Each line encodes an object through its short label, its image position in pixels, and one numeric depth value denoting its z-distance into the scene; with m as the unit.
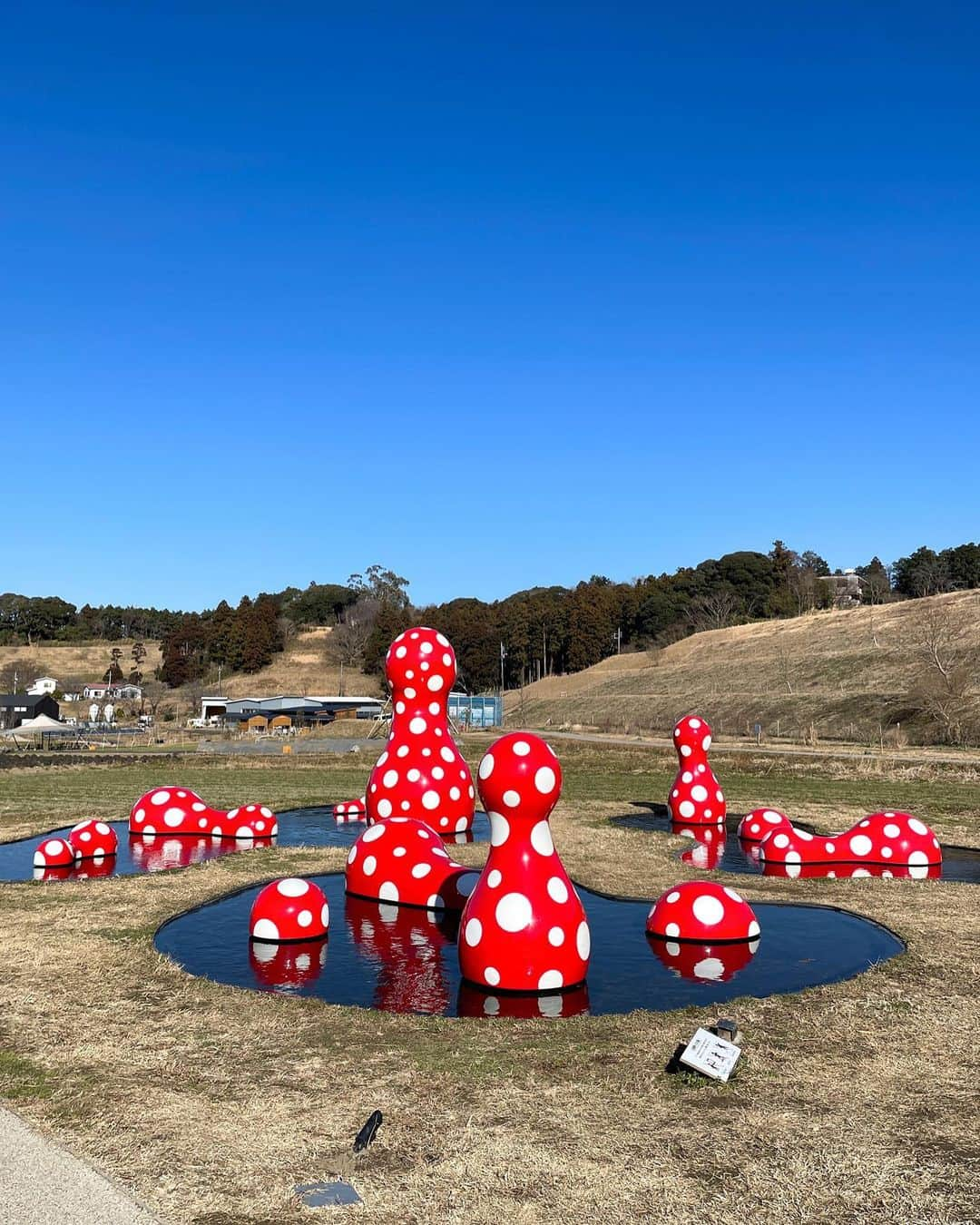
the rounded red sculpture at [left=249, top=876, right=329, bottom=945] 11.67
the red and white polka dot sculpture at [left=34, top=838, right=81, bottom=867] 16.48
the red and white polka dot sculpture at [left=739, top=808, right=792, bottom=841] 18.34
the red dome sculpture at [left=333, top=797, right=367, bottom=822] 22.22
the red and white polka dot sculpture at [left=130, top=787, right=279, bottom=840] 19.44
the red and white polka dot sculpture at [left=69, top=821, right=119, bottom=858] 17.23
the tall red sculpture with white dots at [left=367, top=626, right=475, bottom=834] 18.52
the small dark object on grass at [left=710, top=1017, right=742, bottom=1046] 7.45
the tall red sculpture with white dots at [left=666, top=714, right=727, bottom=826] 20.55
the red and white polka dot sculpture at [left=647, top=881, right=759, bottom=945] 11.55
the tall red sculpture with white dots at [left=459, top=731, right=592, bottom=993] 9.55
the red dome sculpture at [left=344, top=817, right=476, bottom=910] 13.38
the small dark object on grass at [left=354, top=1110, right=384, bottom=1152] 6.17
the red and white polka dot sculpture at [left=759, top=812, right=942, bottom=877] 16.36
